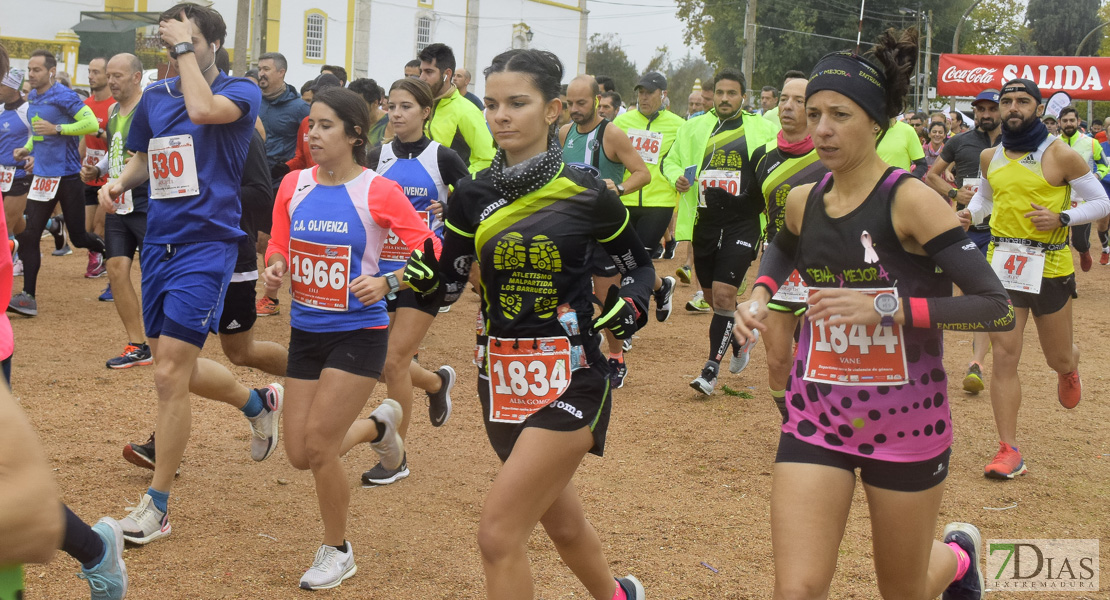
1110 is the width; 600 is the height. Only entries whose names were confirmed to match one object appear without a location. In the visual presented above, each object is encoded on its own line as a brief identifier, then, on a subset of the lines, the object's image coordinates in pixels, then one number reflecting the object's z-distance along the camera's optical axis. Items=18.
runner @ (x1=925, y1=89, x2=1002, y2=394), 8.67
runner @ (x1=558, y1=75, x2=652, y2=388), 8.57
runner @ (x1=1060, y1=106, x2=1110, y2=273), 13.71
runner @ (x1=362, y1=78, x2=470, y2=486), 5.89
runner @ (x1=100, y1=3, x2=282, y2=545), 4.96
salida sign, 21.91
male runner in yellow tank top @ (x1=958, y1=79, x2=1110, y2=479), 6.34
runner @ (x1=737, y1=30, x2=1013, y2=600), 3.08
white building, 52.34
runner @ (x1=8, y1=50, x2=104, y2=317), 10.89
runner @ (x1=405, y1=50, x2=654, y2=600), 3.51
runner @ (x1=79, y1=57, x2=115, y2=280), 11.05
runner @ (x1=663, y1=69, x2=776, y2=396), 8.44
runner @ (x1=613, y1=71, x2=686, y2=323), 10.20
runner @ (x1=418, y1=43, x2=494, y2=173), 8.09
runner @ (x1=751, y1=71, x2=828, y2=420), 6.42
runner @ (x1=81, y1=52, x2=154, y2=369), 8.23
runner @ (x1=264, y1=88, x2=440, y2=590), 4.50
